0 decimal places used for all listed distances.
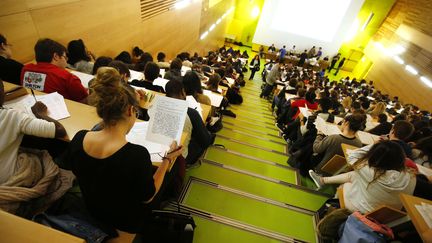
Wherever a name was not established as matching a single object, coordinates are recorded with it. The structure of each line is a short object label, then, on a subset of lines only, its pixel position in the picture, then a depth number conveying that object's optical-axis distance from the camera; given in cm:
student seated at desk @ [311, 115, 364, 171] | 288
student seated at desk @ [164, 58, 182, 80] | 372
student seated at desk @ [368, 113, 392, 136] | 430
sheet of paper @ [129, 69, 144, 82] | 337
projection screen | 1361
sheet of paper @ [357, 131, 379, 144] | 372
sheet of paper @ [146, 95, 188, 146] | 144
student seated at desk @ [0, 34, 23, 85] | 207
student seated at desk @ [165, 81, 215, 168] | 212
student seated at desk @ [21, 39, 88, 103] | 201
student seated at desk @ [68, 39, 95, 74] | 303
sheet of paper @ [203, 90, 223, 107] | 335
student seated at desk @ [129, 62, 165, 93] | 296
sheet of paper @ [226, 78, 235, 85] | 655
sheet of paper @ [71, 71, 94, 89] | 248
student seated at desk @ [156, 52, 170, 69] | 504
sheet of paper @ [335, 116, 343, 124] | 438
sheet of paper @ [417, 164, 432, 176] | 280
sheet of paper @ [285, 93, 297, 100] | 578
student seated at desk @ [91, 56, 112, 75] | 288
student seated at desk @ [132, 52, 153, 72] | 402
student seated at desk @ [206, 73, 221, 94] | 411
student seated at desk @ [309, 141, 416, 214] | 200
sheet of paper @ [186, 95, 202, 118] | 252
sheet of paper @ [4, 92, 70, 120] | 169
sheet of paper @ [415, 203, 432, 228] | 173
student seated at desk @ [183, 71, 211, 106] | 291
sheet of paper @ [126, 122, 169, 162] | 156
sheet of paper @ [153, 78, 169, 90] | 338
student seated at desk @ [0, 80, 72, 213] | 118
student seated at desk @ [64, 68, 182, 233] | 109
